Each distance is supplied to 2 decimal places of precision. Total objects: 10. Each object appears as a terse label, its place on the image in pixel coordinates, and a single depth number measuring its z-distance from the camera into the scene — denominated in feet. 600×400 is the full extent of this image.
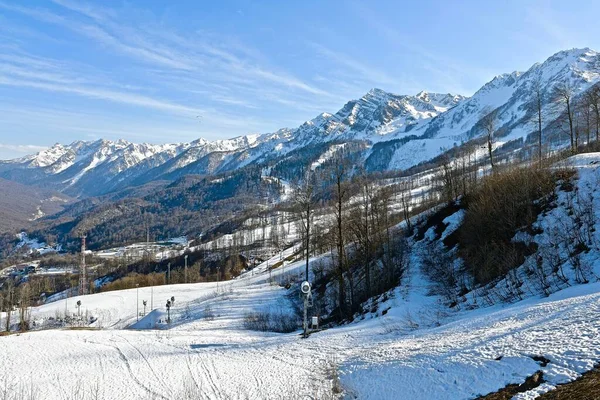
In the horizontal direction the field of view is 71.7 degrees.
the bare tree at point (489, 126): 132.99
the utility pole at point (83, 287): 351.25
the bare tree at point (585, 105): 130.31
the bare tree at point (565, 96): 119.98
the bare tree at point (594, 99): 121.87
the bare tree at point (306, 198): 93.76
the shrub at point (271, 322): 92.31
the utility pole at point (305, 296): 56.95
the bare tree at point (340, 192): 79.82
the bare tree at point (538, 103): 130.25
